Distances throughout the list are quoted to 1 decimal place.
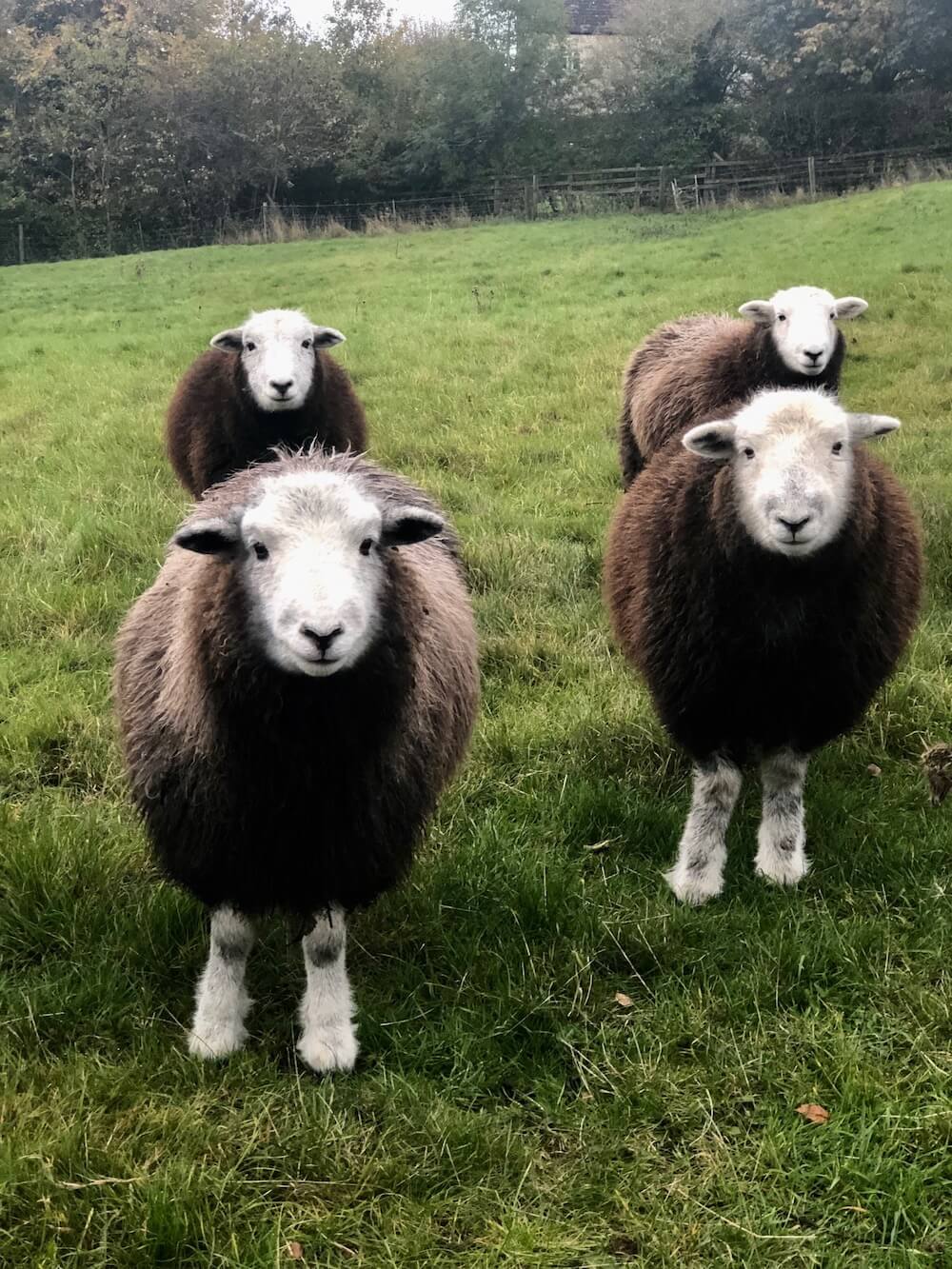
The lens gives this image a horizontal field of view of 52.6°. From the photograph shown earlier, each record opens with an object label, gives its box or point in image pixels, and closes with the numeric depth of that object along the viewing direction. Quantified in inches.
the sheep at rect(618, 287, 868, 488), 241.4
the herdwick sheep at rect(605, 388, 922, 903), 124.2
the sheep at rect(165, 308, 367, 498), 240.4
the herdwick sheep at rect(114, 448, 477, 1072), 92.7
